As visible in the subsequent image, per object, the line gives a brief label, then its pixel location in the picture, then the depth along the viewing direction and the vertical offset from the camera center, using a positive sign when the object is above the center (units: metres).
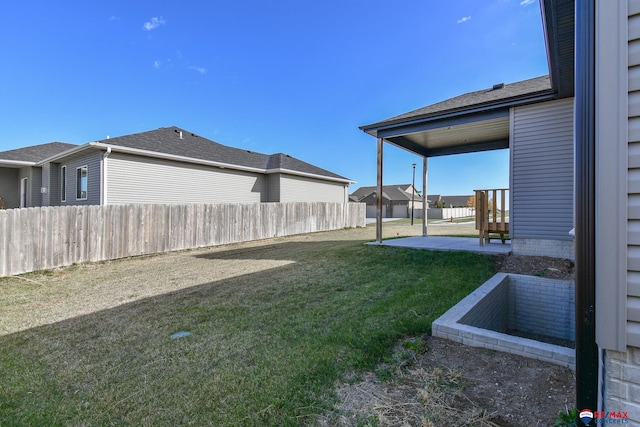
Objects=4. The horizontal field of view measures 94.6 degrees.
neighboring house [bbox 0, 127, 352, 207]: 10.47 +1.74
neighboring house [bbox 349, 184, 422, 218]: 36.94 +1.65
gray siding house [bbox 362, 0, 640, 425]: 1.43 +0.05
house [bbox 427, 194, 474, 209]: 56.03 +3.08
